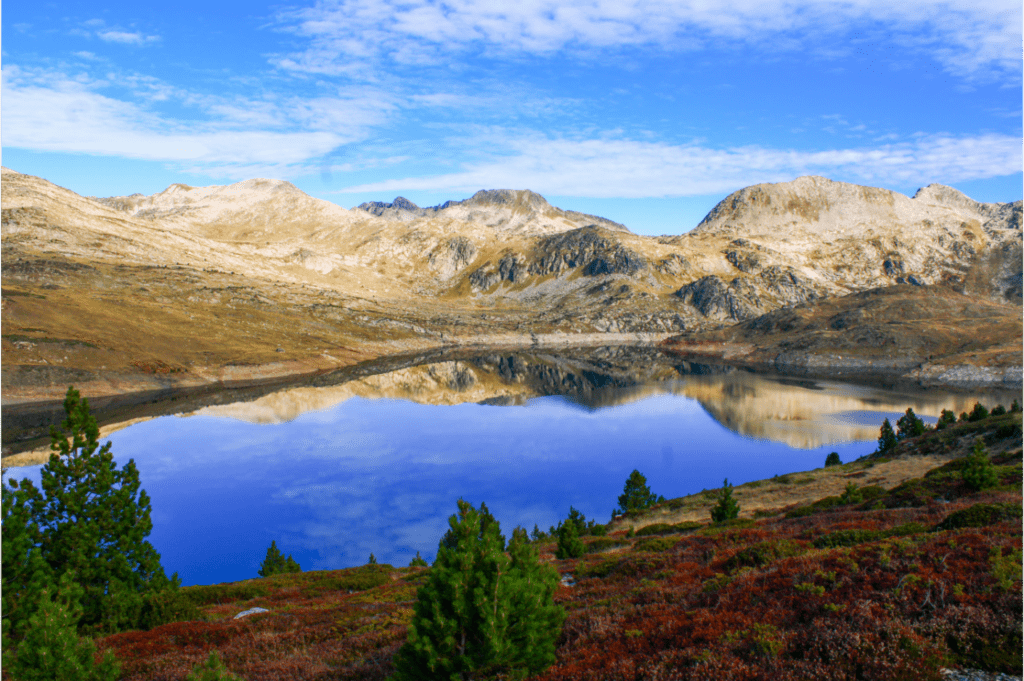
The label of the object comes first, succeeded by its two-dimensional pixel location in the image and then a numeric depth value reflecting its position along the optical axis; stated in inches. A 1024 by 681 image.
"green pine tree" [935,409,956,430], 2900.8
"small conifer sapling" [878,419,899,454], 2810.0
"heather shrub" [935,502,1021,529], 831.1
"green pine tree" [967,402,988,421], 2842.0
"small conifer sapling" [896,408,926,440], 3014.3
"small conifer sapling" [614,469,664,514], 2389.3
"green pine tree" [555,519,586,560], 1454.2
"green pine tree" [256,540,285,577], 1787.6
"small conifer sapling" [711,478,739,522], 1675.7
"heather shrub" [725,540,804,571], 866.8
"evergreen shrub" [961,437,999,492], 1301.7
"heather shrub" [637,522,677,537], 1743.1
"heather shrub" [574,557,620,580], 1103.4
